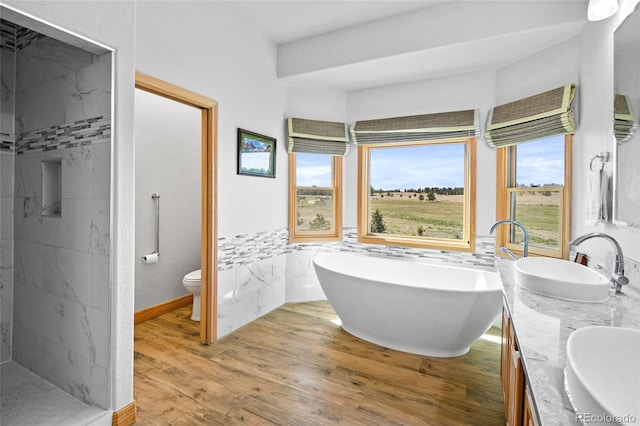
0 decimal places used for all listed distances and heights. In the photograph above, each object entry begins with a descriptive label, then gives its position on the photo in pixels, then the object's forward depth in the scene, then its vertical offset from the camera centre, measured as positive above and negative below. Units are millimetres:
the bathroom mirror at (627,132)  1490 +403
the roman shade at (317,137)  3730 +856
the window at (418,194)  3553 +180
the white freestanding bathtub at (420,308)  2408 -803
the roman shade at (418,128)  3369 +915
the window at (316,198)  3924 +131
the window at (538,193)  2746 +155
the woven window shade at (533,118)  2578 +812
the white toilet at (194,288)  3234 -821
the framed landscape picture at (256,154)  3047 +551
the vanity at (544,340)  780 -450
